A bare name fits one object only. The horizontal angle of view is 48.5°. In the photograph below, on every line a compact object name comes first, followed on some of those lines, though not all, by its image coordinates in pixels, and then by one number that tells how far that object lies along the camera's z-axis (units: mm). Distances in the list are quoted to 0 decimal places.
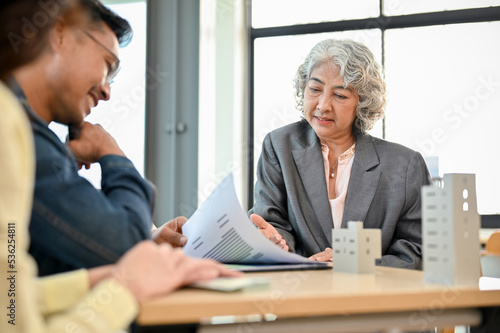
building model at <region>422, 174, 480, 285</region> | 1025
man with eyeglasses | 936
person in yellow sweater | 695
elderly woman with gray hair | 1934
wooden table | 783
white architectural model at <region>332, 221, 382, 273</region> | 1241
